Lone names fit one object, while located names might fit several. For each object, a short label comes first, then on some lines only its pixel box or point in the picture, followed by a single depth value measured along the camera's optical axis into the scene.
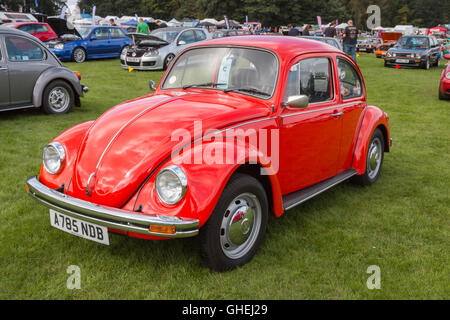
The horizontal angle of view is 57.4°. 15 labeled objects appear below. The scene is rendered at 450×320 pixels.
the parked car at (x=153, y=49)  16.08
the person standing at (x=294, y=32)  19.73
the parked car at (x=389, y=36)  37.66
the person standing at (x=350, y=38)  17.08
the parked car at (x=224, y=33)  27.32
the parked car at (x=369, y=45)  36.84
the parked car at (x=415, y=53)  19.80
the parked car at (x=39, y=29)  18.61
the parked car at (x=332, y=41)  14.17
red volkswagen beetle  2.89
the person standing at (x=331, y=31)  17.95
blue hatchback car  17.92
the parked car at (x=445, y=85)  11.31
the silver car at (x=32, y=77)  7.75
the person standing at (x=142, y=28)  20.78
